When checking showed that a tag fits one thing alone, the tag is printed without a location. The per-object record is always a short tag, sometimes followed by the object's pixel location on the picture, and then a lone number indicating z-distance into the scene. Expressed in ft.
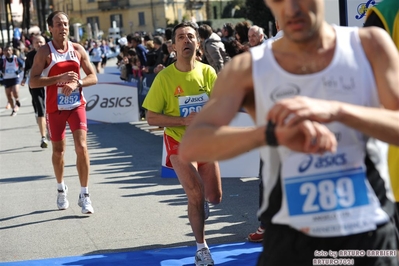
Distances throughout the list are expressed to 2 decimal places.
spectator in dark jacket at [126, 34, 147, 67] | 65.86
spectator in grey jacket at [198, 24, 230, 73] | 37.40
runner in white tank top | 9.61
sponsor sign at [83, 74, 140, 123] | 66.18
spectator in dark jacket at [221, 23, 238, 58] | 40.43
